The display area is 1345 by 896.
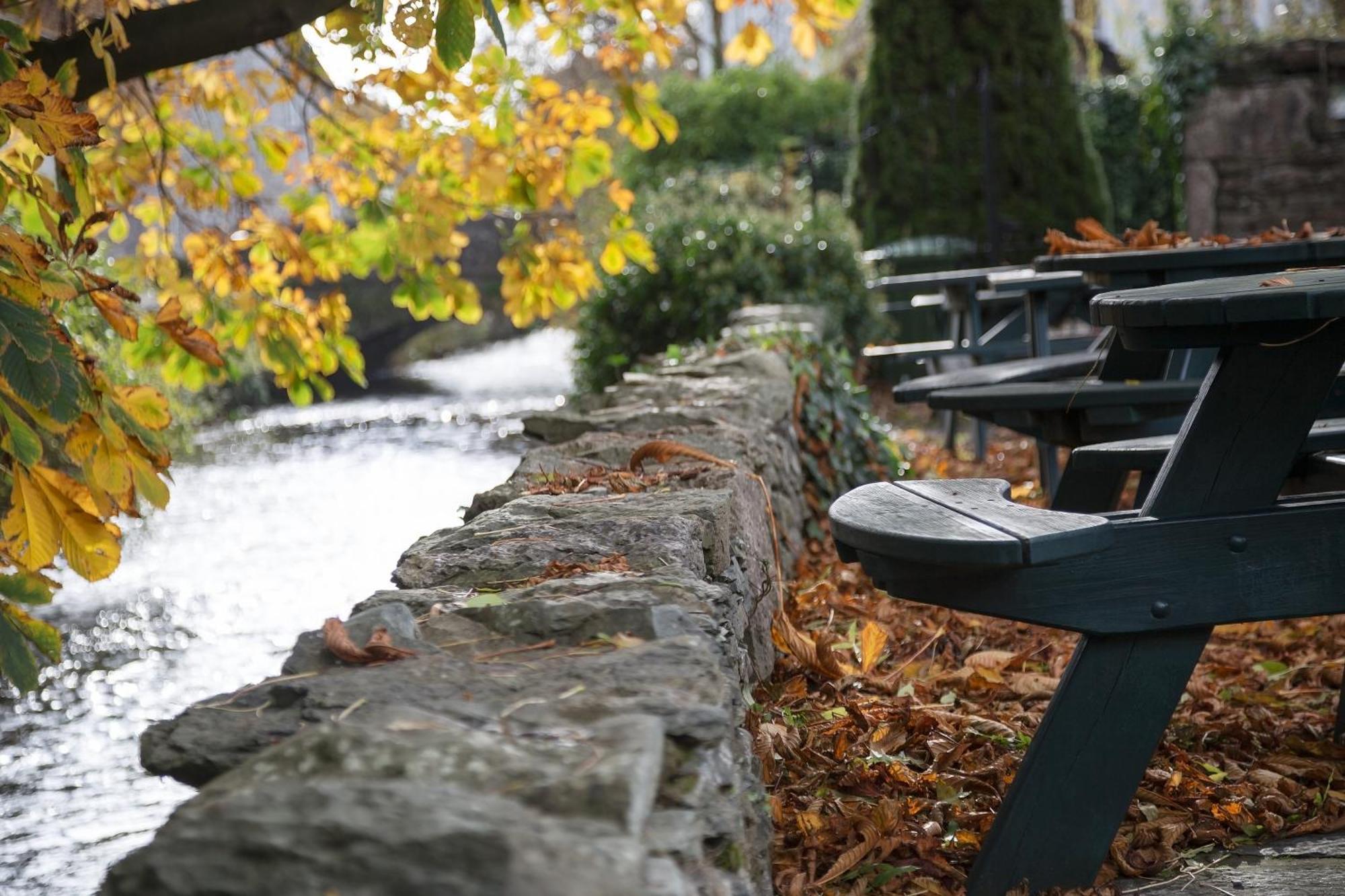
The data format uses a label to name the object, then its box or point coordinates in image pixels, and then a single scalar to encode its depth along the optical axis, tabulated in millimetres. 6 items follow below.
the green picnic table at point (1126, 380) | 3762
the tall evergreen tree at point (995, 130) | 12047
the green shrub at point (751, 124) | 15805
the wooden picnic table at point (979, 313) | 5816
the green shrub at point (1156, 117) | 12312
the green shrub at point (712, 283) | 9195
